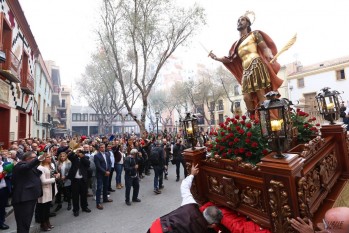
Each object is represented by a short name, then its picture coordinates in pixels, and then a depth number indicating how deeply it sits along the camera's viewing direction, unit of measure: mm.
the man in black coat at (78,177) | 6016
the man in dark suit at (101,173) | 6559
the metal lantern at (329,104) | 3965
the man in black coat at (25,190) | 4180
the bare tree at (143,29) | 12835
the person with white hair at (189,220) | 2254
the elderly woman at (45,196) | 5047
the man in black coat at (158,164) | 7952
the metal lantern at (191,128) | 3673
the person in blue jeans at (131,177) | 6687
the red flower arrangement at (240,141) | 2934
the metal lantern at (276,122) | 2039
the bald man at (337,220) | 1473
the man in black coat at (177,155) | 9630
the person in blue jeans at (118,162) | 8719
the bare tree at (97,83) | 21536
